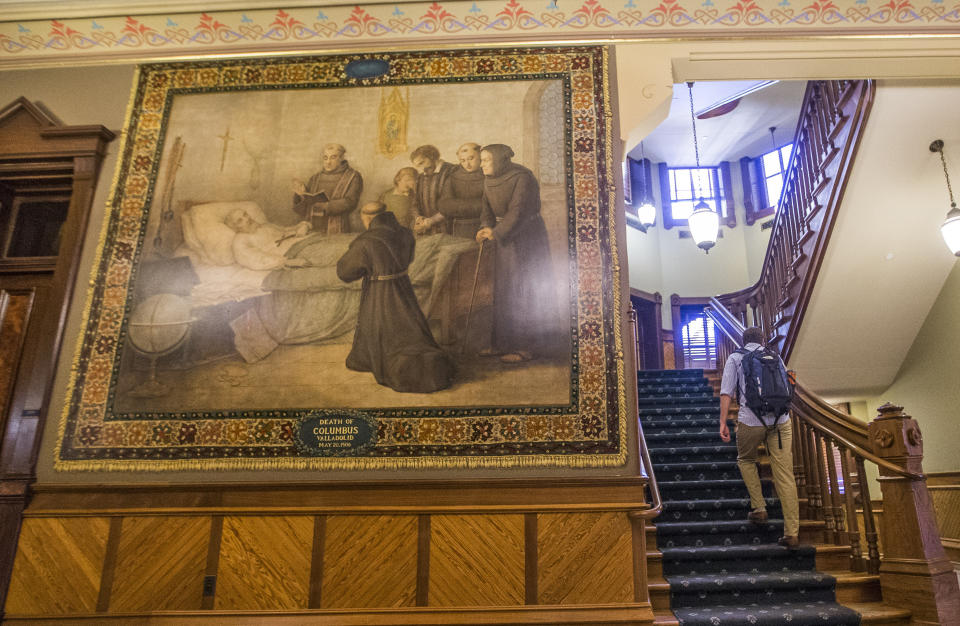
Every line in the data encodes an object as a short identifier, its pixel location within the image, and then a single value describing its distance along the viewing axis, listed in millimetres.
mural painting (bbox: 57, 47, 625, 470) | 4355
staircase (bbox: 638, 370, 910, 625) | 4027
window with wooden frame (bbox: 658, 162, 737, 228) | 12258
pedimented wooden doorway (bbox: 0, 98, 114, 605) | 4484
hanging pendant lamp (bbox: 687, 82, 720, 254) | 7642
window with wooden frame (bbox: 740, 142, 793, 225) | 11711
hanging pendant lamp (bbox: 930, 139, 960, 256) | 5621
